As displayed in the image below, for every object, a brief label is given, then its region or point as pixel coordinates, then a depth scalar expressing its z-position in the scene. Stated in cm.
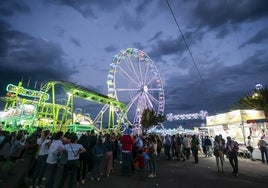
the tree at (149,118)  2838
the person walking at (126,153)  576
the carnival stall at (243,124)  1047
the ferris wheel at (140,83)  2104
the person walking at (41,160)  398
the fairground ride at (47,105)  1706
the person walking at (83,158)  482
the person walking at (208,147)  1082
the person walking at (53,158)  362
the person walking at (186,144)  956
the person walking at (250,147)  953
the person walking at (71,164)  369
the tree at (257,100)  1488
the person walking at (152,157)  571
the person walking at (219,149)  639
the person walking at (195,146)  883
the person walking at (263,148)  833
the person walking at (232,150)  597
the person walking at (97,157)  523
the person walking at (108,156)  581
